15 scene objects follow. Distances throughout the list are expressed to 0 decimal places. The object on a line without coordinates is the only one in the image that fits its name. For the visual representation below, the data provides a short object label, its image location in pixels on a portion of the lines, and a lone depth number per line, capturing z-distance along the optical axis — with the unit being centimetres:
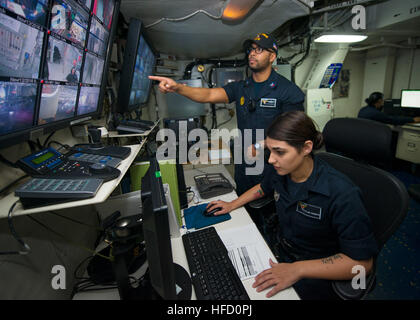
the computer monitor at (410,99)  345
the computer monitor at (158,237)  51
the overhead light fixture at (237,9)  155
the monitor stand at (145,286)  69
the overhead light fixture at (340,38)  275
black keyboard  76
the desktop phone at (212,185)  151
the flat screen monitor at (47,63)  59
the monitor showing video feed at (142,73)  163
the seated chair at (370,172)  84
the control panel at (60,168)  62
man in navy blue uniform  171
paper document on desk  87
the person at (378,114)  338
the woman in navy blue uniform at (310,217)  80
